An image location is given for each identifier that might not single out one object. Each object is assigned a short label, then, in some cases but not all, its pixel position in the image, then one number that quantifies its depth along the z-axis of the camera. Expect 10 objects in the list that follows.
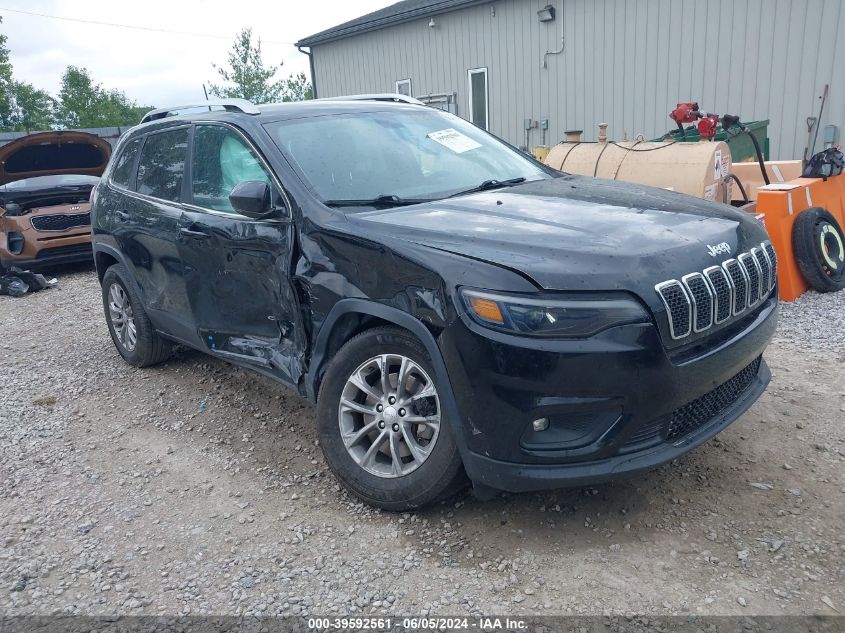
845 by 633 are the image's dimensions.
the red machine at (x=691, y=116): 7.28
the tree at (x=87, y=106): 63.62
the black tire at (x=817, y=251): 5.75
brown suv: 8.90
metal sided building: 9.37
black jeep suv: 2.47
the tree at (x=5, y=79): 46.88
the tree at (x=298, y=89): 37.22
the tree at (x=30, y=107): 60.25
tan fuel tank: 6.76
